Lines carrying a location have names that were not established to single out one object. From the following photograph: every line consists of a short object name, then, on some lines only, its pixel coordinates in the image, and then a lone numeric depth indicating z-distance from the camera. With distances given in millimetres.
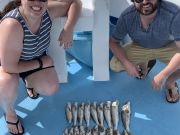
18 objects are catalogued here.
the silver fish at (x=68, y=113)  1854
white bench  1865
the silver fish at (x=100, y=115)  1809
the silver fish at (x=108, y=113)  1811
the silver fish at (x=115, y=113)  1799
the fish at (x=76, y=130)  1757
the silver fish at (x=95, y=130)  1745
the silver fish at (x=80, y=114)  1834
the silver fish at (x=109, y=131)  1743
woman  1534
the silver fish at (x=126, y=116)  1787
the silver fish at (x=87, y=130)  1749
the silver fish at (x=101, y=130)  1744
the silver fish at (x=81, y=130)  1755
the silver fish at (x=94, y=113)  1819
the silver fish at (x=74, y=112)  1830
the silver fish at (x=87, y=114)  1815
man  1731
